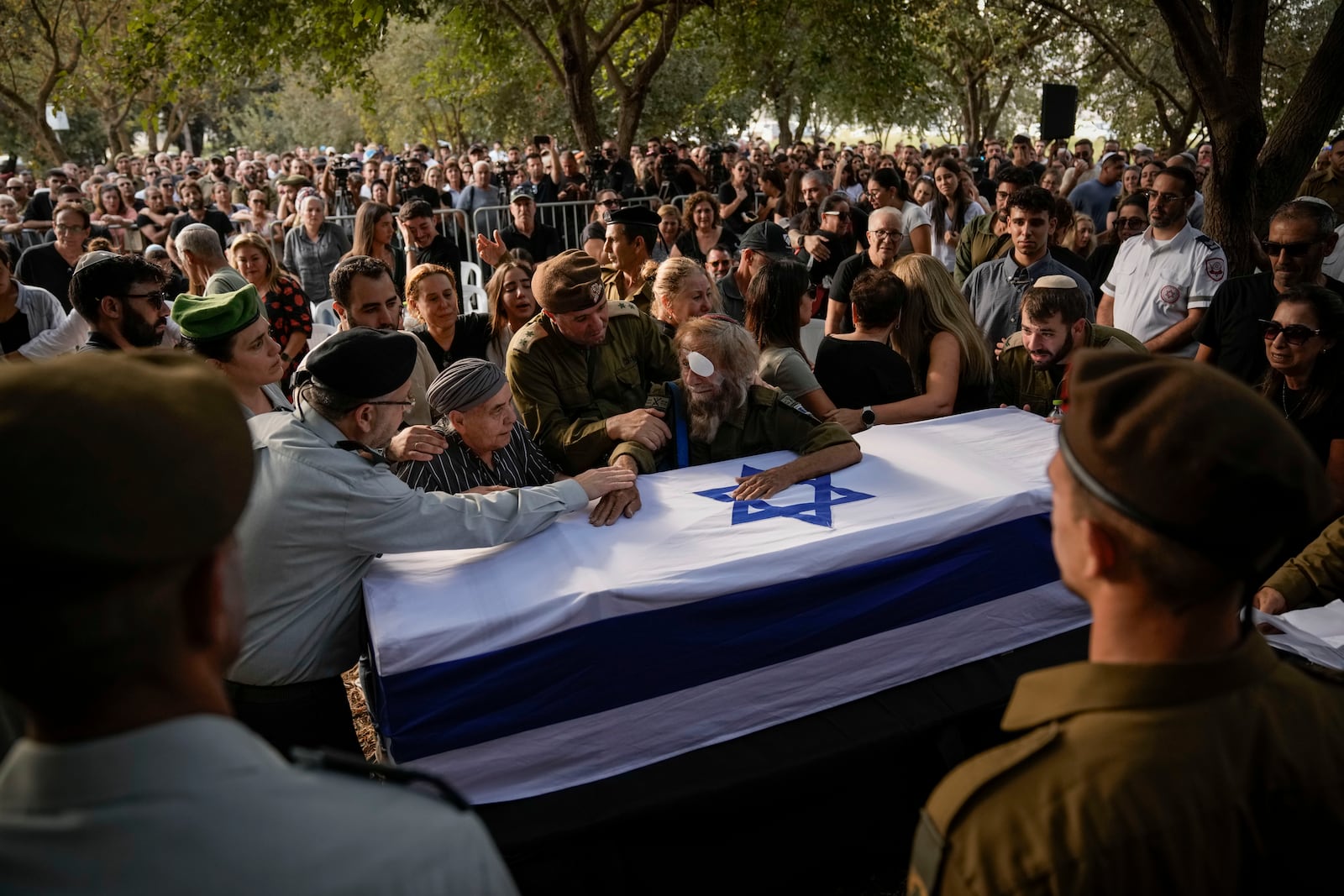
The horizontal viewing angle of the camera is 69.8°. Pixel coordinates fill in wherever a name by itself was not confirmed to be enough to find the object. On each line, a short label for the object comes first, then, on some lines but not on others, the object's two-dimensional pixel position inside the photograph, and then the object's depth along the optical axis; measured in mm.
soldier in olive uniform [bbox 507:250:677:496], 3531
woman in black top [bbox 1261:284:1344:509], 3338
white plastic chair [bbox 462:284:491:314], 7672
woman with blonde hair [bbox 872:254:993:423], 4168
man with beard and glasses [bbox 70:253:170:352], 3711
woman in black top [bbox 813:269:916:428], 3986
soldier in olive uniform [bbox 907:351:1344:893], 1143
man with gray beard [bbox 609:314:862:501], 3277
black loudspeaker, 13094
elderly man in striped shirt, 3104
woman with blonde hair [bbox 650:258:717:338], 4469
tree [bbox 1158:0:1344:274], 5863
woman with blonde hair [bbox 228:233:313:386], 5383
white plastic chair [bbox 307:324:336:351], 5602
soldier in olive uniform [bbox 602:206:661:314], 5531
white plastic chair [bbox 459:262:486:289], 7855
